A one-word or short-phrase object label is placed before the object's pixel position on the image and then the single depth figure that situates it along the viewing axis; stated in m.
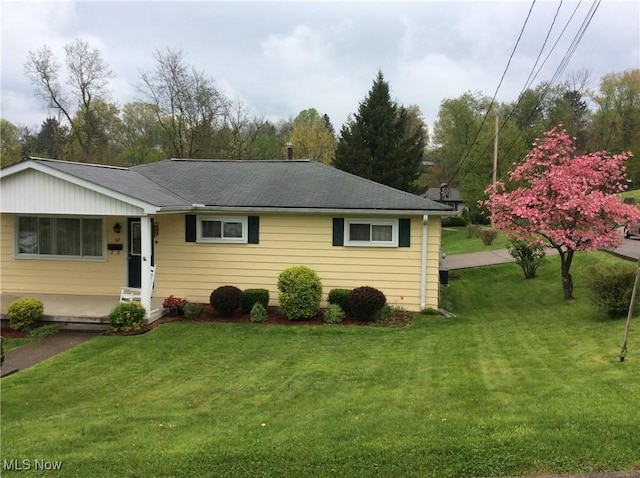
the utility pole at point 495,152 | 31.19
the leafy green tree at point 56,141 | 35.44
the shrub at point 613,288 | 9.04
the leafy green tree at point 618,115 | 44.78
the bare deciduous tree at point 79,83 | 33.38
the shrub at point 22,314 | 9.45
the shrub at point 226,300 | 10.72
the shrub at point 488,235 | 27.09
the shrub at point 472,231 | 31.32
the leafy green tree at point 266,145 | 46.55
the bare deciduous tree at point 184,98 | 34.97
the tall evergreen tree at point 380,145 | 31.50
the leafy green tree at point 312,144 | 37.78
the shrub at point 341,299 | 10.95
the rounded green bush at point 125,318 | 9.53
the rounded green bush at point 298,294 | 10.53
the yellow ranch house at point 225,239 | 11.13
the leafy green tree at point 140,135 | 40.75
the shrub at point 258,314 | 10.54
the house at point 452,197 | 52.62
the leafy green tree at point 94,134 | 34.28
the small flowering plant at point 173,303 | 10.98
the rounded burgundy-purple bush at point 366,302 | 10.48
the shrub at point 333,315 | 10.55
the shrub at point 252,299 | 11.05
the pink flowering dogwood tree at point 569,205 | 11.35
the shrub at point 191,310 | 10.82
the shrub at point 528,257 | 16.17
